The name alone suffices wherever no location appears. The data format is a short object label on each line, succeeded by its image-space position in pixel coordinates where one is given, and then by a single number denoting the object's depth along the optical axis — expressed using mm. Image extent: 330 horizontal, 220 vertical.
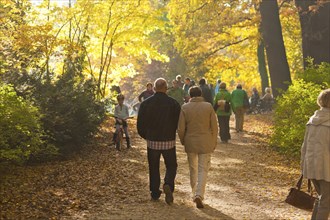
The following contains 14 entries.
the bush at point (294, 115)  11484
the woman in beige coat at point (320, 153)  5844
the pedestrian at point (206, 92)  16125
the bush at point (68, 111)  11773
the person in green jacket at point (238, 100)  18000
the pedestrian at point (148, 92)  16688
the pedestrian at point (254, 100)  28828
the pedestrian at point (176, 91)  17484
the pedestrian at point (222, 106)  15195
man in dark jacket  7680
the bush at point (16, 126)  8946
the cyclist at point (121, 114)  13672
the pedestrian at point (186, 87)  17250
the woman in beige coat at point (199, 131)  7703
